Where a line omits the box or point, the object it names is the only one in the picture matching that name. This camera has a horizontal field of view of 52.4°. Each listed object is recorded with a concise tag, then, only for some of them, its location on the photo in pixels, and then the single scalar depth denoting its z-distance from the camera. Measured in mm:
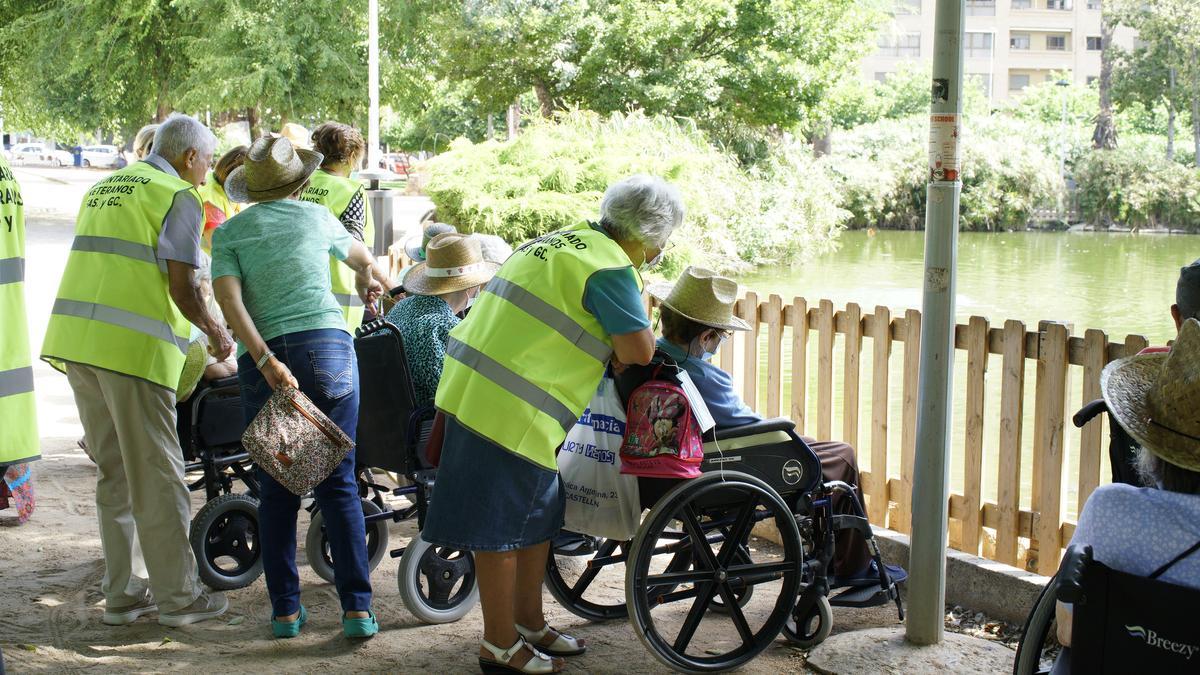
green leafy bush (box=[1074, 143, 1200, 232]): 40938
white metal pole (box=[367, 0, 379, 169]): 18672
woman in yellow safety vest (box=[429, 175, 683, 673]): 3818
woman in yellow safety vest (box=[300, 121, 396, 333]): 5898
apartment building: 80938
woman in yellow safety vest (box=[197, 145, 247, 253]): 6238
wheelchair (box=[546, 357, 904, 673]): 4082
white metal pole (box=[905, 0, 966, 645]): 4250
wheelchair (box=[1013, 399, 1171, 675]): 2262
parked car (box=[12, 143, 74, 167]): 70500
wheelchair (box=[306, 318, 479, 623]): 4773
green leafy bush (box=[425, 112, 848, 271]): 11805
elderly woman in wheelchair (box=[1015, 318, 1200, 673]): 2262
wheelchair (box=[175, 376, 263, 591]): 5086
